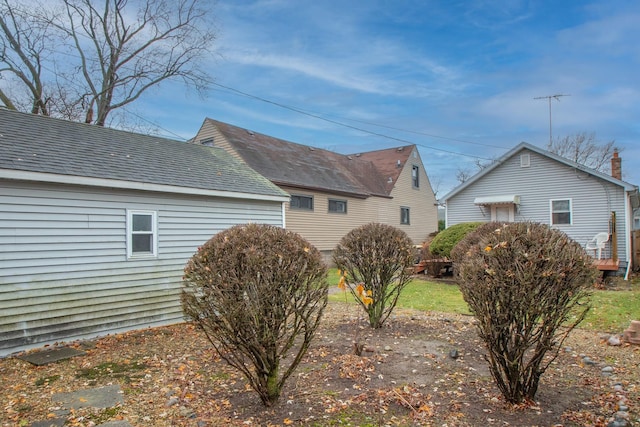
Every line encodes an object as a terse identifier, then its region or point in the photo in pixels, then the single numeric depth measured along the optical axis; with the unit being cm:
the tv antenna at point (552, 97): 1914
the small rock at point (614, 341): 561
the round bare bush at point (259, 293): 338
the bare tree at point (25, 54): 1608
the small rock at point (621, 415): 327
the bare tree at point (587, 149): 3070
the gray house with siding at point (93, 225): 596
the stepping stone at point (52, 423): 341
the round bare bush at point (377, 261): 646
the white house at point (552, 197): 1410
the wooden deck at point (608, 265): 1231
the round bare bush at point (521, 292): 329
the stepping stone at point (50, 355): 538
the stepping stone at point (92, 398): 389
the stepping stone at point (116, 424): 341
